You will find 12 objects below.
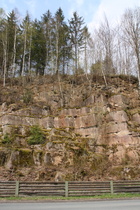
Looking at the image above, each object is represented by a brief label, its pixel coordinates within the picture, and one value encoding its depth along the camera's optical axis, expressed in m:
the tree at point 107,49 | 27.89
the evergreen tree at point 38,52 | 34.28
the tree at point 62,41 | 31.99
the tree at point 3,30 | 28.53
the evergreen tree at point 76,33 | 33.72
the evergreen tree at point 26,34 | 31.38
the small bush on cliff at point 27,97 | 21.35
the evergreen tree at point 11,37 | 30.83
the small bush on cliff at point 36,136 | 16.30
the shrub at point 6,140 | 15.38
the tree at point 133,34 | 22.88
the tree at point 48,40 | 32.66
